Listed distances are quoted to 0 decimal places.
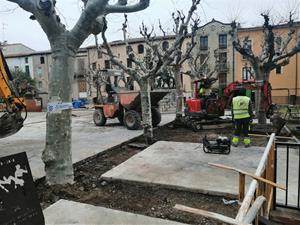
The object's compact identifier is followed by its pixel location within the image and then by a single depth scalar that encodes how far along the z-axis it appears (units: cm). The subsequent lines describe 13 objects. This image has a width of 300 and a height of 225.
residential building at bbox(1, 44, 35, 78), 3379
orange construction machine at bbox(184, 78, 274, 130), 880
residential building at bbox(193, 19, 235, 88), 2567
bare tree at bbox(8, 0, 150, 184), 353
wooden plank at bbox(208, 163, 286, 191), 168
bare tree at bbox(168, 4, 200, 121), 977
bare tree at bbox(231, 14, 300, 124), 821
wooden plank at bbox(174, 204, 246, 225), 109
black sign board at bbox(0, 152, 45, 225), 174
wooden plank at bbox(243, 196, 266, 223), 123
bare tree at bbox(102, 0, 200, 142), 655
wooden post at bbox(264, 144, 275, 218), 249
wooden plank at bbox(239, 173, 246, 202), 194
